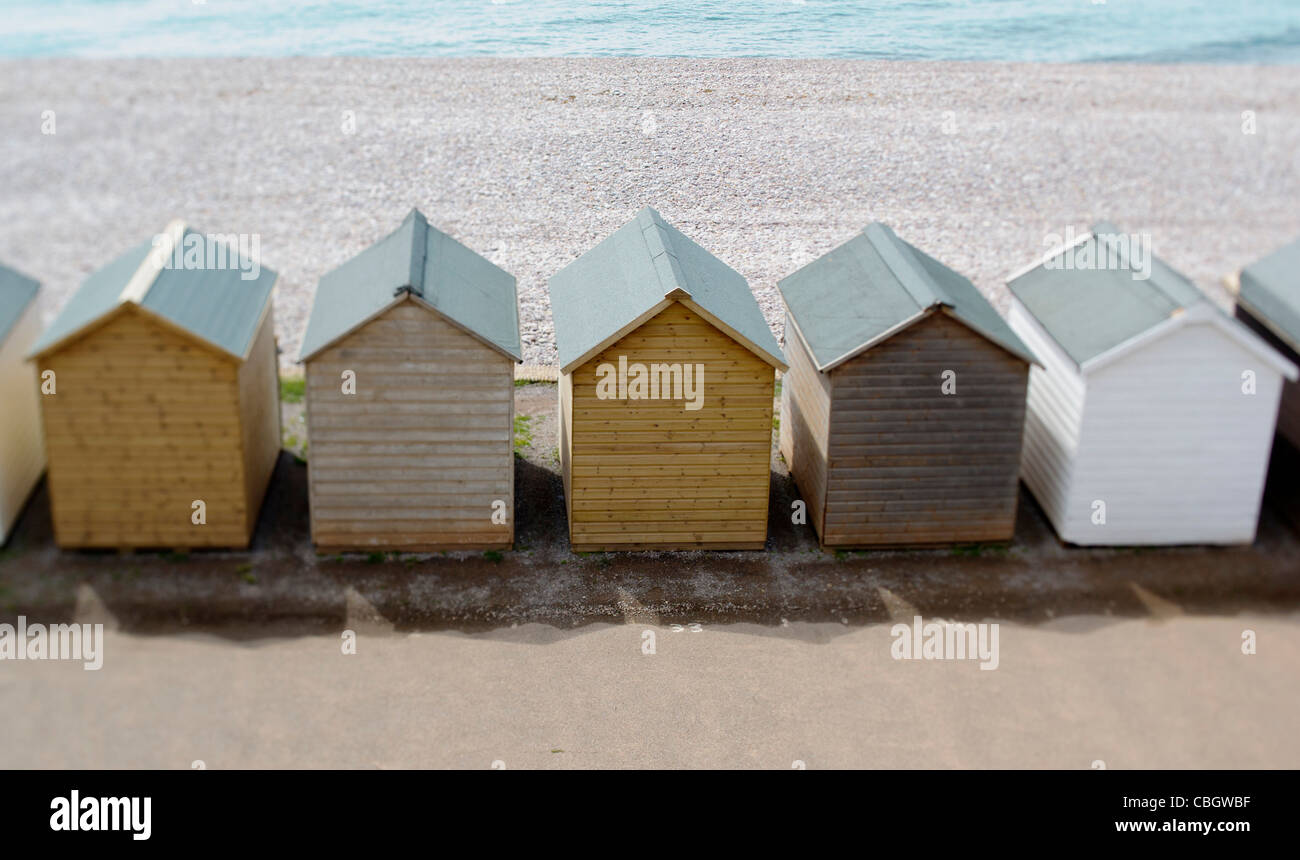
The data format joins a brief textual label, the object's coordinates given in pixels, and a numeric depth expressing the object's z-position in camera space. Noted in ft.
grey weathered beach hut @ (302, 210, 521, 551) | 48.37
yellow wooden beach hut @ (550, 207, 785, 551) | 49.06
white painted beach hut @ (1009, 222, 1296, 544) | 50.72
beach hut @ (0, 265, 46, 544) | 50.37
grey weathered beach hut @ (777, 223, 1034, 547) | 50.16
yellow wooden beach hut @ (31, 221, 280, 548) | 47.47
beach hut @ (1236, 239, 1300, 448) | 57.06
